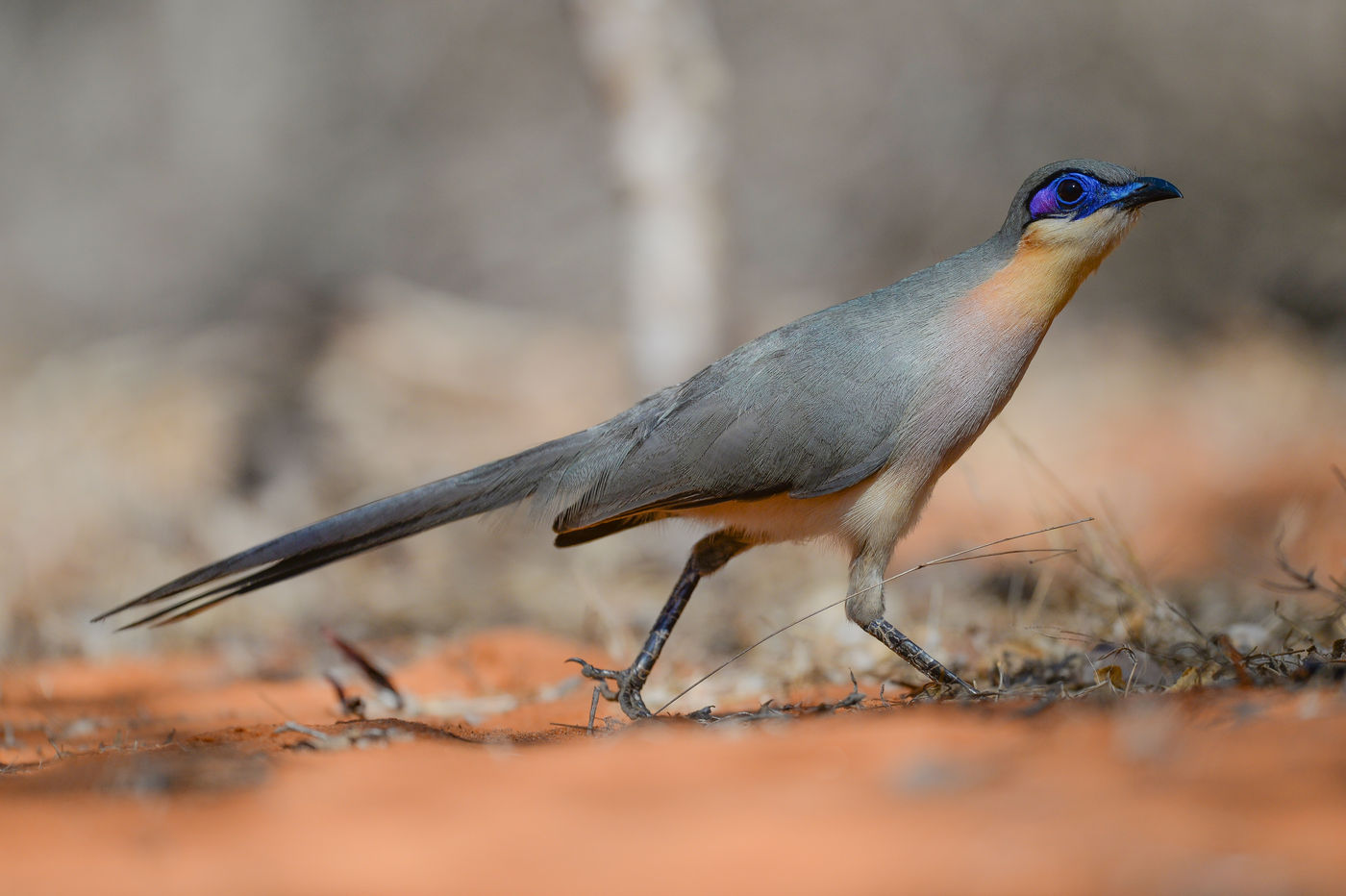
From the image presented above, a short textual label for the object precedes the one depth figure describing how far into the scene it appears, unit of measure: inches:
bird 271.7
